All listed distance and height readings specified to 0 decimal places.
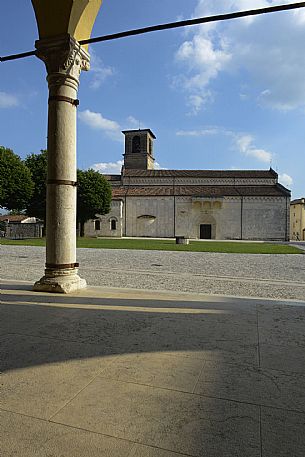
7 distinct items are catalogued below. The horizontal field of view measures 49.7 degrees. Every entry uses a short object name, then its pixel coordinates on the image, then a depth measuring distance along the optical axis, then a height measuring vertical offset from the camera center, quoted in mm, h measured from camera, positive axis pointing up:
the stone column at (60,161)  5523 +1192
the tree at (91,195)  39750 +4490
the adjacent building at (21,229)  53062 +304
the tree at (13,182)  29844 +4580
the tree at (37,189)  35125 +4489
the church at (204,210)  48906 +3416
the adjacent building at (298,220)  62547 +2435
